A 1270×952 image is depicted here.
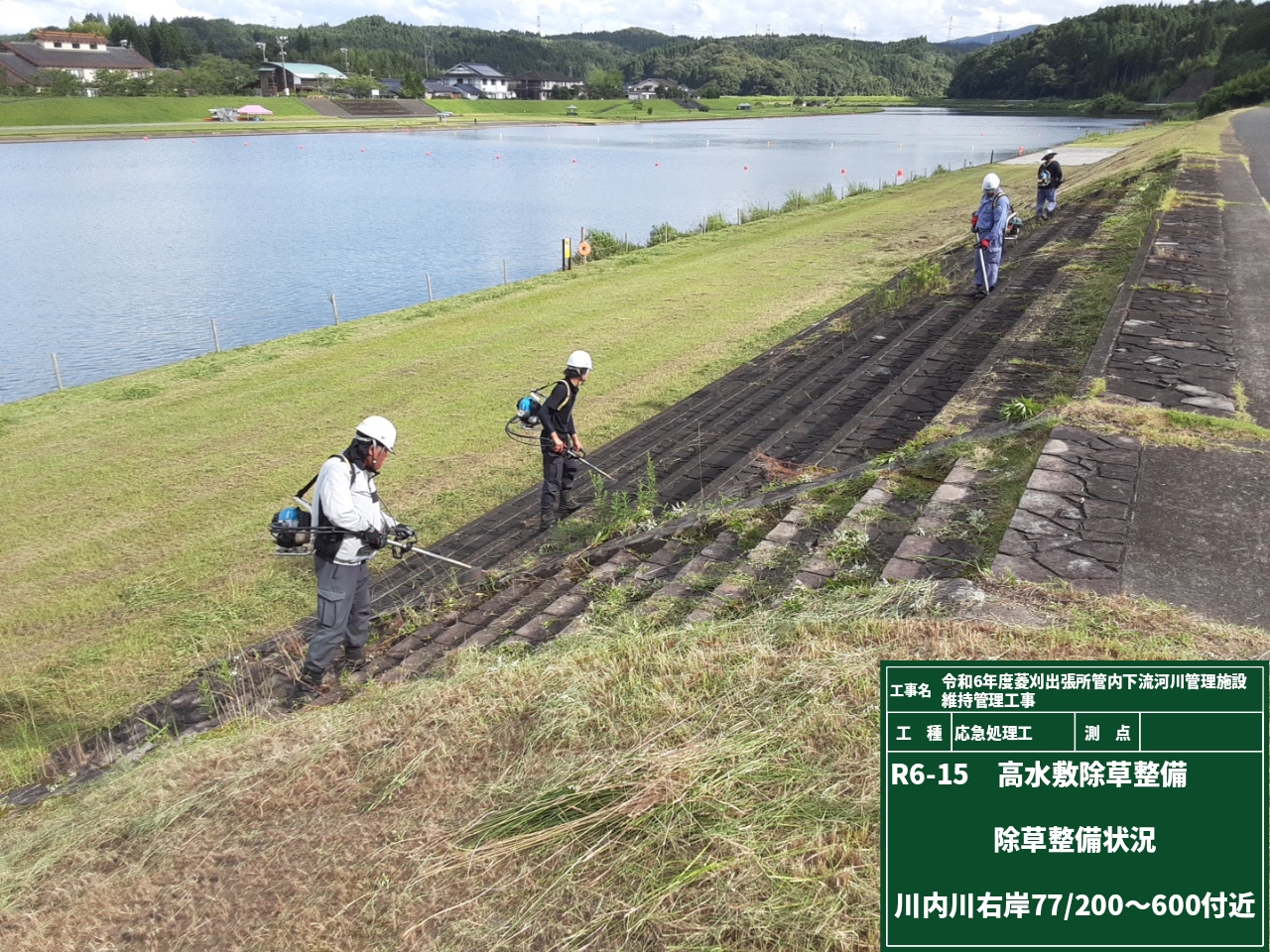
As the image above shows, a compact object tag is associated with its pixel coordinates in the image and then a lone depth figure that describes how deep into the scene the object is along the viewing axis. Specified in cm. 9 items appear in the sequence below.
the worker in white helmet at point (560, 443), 922
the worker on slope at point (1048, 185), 2167
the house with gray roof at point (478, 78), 14638
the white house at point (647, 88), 15150
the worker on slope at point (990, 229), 1422
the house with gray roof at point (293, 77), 10962
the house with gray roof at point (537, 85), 15138
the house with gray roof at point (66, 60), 10488
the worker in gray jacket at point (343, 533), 644
